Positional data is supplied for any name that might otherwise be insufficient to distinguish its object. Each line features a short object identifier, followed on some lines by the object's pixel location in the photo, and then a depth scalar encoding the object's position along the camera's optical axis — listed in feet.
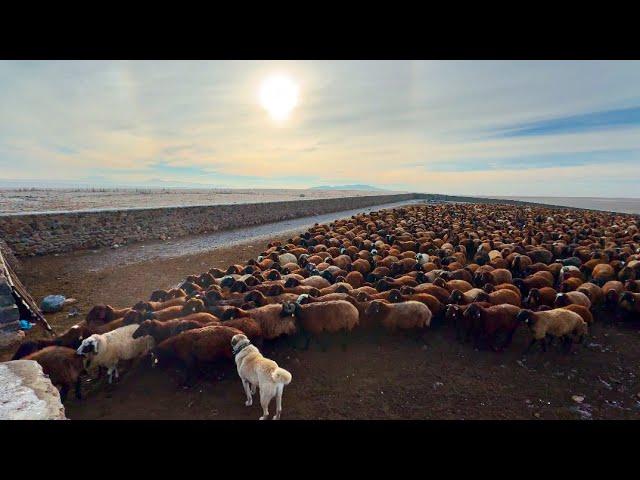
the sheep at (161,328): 23.30
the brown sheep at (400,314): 27.04
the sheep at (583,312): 27.45
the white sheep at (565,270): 38.36
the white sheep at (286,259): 47.93
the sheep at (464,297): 29.86
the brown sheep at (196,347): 21.85
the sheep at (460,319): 27.32
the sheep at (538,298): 31.37
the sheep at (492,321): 26.14
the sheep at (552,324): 25.30
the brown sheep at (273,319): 25.89
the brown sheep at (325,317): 26.43
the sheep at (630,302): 30.04
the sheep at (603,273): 38.37
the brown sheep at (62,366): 19.19
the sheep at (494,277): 35.89
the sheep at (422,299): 28.86
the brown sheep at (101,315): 26.40
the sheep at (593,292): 32.53
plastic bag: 33.12
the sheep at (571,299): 29.66
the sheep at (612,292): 31.71
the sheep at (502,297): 29.81
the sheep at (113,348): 20.98
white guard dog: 17.72
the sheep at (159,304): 27.32
